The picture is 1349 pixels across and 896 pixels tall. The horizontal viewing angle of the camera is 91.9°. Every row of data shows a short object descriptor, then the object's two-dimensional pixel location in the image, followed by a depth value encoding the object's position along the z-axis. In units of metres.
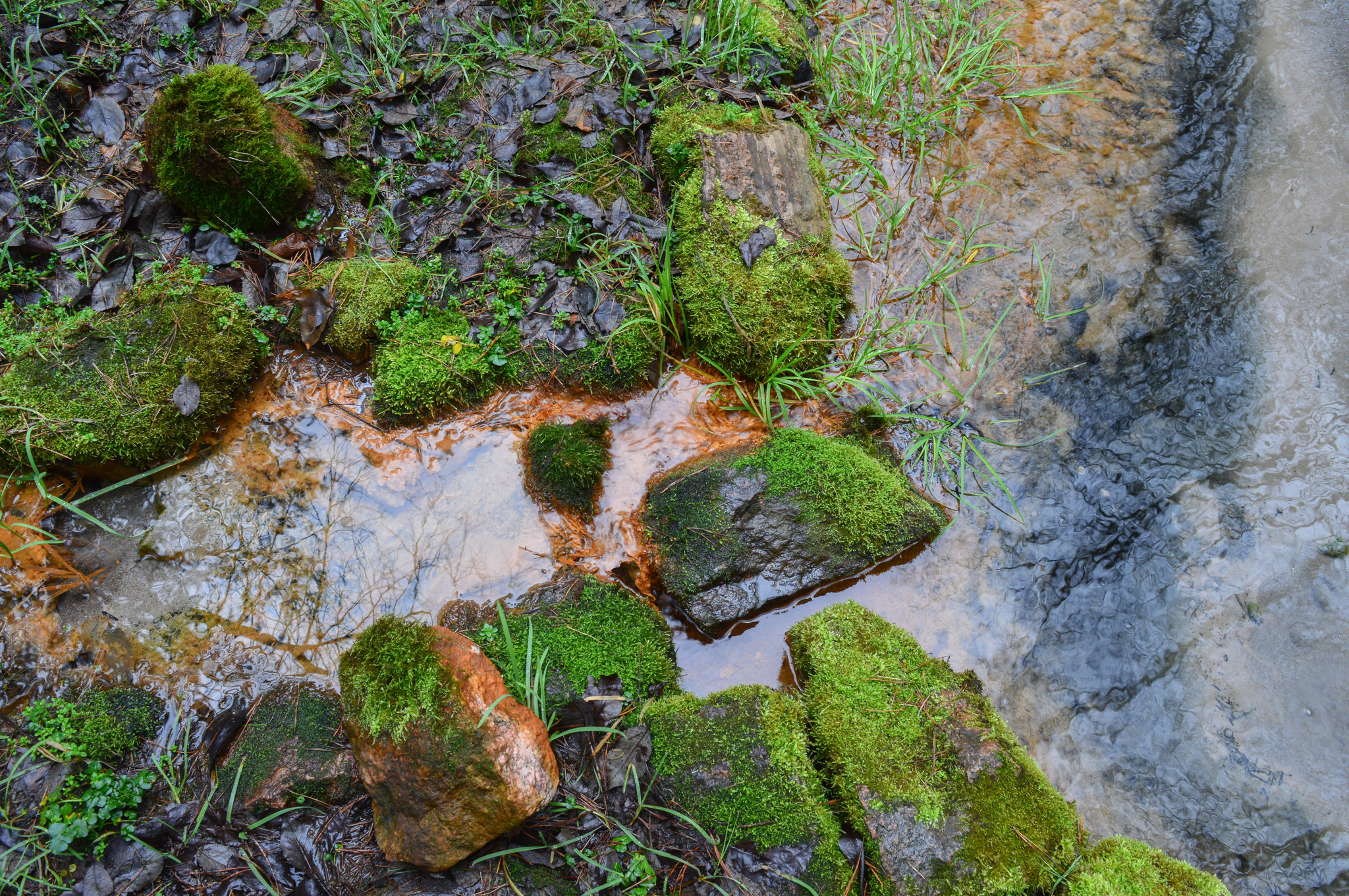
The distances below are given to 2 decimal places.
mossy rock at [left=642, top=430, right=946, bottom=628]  2.72
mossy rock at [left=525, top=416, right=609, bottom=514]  2.81
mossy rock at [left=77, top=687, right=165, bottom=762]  2.42
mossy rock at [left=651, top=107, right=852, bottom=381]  3.06
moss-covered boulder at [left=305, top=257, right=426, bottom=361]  3.03
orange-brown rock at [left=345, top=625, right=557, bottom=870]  2.05
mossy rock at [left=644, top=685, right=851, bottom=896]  2.18
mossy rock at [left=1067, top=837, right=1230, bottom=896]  2.07
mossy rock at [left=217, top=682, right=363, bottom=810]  2.37
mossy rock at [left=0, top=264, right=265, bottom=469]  2.75
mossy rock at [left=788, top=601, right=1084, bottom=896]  2.14
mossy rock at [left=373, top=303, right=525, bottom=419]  2.96
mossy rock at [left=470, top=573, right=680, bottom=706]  2.48
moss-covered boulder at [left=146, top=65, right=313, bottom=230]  2.92
